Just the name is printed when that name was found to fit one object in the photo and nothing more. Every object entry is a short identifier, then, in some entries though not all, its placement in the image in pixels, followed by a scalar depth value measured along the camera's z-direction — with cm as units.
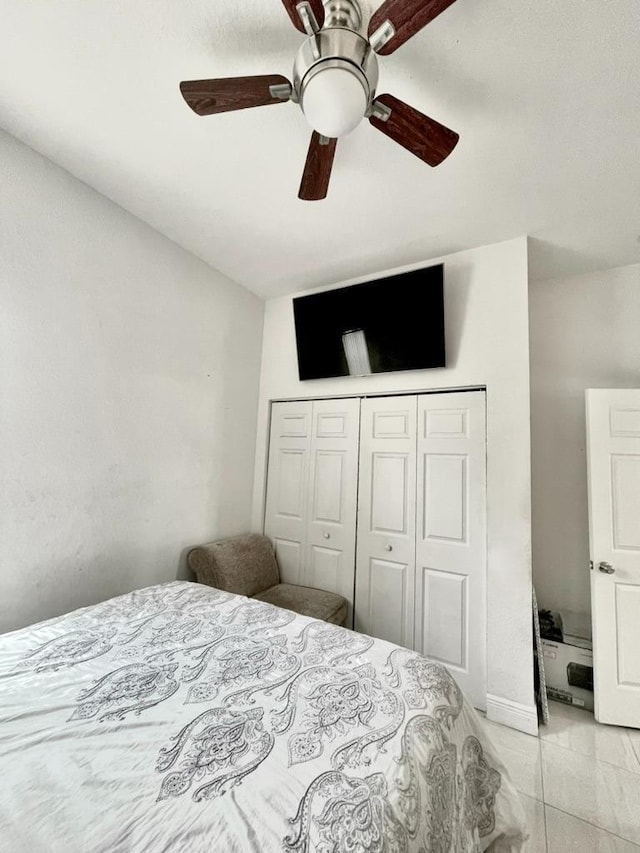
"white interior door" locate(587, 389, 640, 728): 198
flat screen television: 230
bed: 68
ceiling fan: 97
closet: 218
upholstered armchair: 229
